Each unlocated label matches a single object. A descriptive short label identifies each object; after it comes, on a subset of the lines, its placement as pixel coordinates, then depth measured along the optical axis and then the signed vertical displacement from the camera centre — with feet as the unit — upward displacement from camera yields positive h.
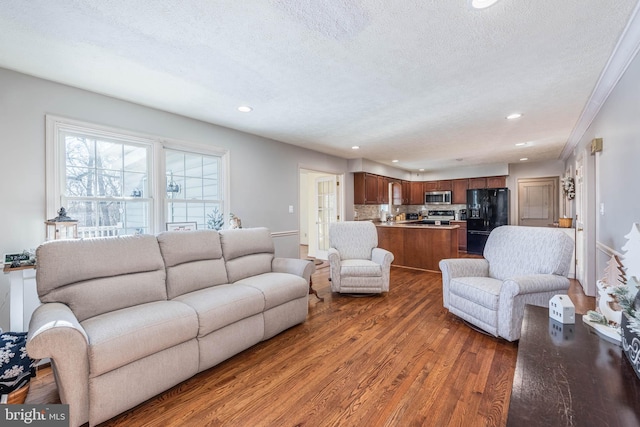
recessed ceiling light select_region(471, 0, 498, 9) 4.93 +3.71
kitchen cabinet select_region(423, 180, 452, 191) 26.68 +2.45
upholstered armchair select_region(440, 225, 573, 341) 7.88 -2.17
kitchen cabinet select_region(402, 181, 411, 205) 27.12 +1.95
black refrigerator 22.91 -0.43
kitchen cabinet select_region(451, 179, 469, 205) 25.58 +1.80
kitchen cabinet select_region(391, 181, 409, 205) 25.43 +1.67
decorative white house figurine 4.65 -1.71
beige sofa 5.11 -2.29
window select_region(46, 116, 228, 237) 8.58 +1.26
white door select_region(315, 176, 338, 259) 20.98 +0.28
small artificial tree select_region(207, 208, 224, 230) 12.21 -0.30
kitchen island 16.88 -2.10
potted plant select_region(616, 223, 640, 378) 3.21 -1.35
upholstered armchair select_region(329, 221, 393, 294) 12.26 -2.32
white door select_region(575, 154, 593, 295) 12.94 -0.69
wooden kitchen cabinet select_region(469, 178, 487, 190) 24.48 +2.41
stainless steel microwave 26.55 +1.26
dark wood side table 2.57 -1.93
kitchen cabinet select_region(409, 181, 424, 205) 28.09 +1.70
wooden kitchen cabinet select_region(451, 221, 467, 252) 24.56 -2.26
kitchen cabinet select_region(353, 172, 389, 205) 20.80 +1.74
